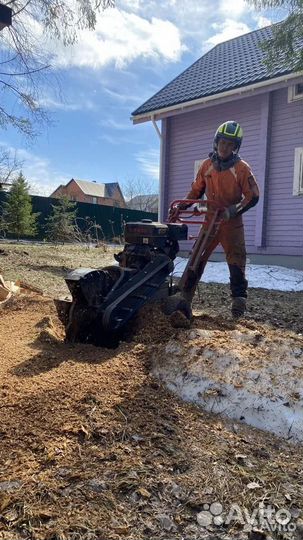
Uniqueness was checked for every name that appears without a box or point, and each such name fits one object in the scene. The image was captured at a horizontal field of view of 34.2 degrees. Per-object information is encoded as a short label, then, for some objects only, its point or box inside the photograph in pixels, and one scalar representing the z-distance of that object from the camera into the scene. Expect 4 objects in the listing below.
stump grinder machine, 3.67
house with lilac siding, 10.45
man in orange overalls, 4.88
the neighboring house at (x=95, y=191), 69.74
